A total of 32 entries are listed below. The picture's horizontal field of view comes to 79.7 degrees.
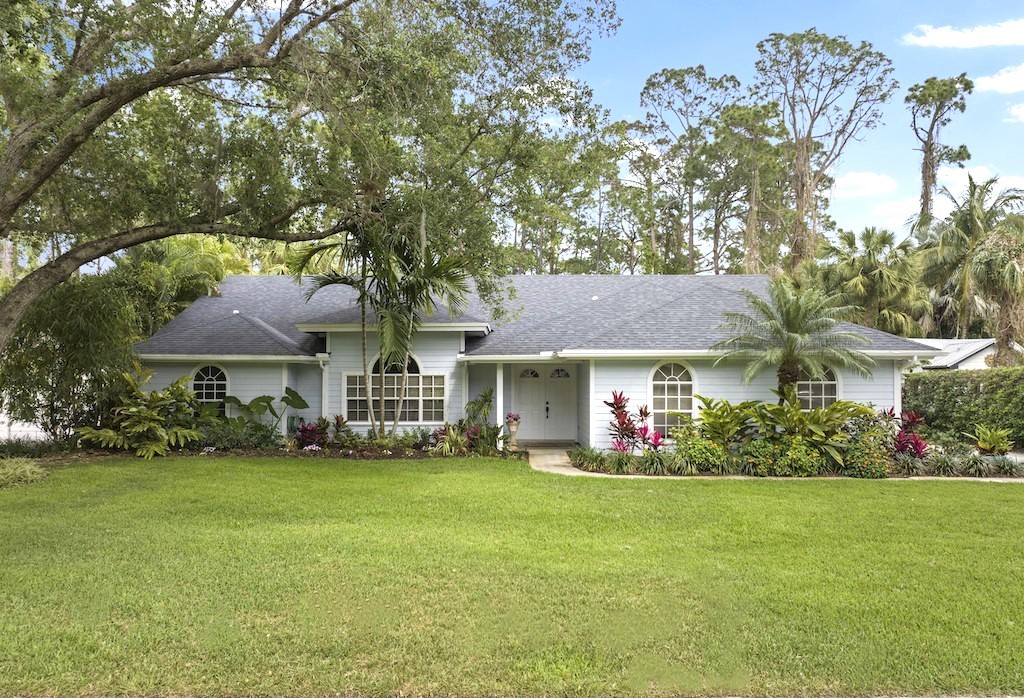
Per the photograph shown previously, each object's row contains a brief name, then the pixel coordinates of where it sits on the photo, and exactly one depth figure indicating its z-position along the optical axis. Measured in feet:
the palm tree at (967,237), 59.93
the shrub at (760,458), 36.37
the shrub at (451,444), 43.06
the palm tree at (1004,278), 53.16
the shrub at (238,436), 43.83
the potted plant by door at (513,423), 45.19
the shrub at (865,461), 35.70
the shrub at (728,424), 38.37
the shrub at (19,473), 32.09
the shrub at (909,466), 36.86
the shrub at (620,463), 37.21
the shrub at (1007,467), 36.50
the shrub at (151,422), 41.98
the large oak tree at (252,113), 29.99
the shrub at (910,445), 38.22
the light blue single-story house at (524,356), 42.42
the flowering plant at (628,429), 40.09
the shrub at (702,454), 37.01
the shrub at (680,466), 36.68
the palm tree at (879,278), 71.97
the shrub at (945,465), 36.94
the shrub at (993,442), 39.24
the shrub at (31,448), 41.32
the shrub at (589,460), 38.22
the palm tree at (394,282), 41.29
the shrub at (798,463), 36.17
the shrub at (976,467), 36.58
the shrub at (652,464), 36.99
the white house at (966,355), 70.28
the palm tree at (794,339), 39.14
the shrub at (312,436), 45.01
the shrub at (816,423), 37.09
